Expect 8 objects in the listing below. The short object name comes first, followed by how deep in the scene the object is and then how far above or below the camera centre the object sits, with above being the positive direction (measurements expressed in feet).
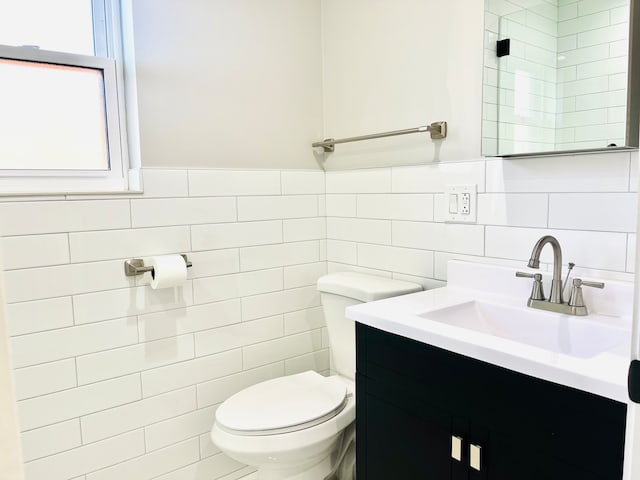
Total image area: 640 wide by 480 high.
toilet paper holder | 5.02 -0.75
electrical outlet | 4.86 -0.12
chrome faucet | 3.86 -0.81
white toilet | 4.64 -2.28
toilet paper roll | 4.98 -0.79
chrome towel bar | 5.11 +0.72
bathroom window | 4.86 +1.12
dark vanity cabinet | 2.77 -1.61
